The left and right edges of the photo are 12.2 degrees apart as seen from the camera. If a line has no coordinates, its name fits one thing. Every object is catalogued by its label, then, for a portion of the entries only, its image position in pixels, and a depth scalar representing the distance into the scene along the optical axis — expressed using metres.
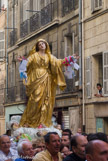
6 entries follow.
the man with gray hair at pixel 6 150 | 8.04
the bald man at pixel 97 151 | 4.46
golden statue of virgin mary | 12.49
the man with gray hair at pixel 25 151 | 7.17
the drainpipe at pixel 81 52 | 20.40
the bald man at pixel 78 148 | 6.32
